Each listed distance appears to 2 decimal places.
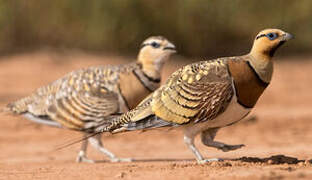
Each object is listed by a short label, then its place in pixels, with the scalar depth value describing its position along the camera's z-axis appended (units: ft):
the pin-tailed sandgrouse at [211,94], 42.29
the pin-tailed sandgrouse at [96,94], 54.80
